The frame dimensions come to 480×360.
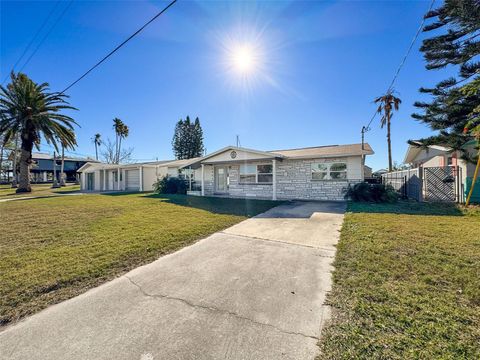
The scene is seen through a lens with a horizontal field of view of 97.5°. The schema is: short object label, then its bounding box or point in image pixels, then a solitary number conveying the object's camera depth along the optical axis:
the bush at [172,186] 17.91
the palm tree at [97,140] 53.59
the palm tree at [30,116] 18.44
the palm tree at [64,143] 20.96
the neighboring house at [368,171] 24.56
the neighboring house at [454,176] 9.70
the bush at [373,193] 10.96
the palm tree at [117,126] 38.86
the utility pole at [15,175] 30.51
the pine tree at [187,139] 46.09
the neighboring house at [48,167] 43.66
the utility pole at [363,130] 20.16
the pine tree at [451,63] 6.84
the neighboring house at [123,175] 22.08
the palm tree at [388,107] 22.20
